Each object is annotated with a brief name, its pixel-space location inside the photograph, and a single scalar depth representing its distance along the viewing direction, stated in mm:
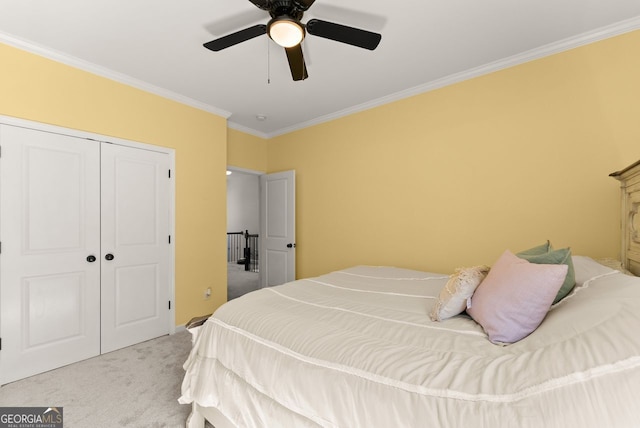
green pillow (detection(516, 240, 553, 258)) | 1731
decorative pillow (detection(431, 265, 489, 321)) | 1415
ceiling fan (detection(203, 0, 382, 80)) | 1605
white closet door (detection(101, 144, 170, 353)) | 2805
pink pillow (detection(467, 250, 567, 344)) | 1093
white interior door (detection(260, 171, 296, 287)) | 4258
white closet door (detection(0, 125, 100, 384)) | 2291
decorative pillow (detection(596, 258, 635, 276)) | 1680
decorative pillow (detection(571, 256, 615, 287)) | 1404
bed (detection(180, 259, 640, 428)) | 718
